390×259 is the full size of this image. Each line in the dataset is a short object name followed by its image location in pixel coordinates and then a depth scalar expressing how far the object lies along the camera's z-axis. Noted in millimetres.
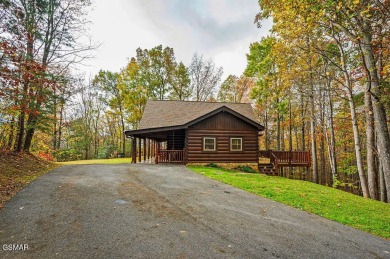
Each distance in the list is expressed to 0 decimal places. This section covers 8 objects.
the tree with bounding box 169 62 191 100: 30938
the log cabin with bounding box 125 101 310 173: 15406
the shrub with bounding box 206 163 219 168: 15041
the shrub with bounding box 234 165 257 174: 15117
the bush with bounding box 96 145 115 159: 30875
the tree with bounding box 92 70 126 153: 31984
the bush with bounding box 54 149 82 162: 27959
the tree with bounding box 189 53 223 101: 31486
